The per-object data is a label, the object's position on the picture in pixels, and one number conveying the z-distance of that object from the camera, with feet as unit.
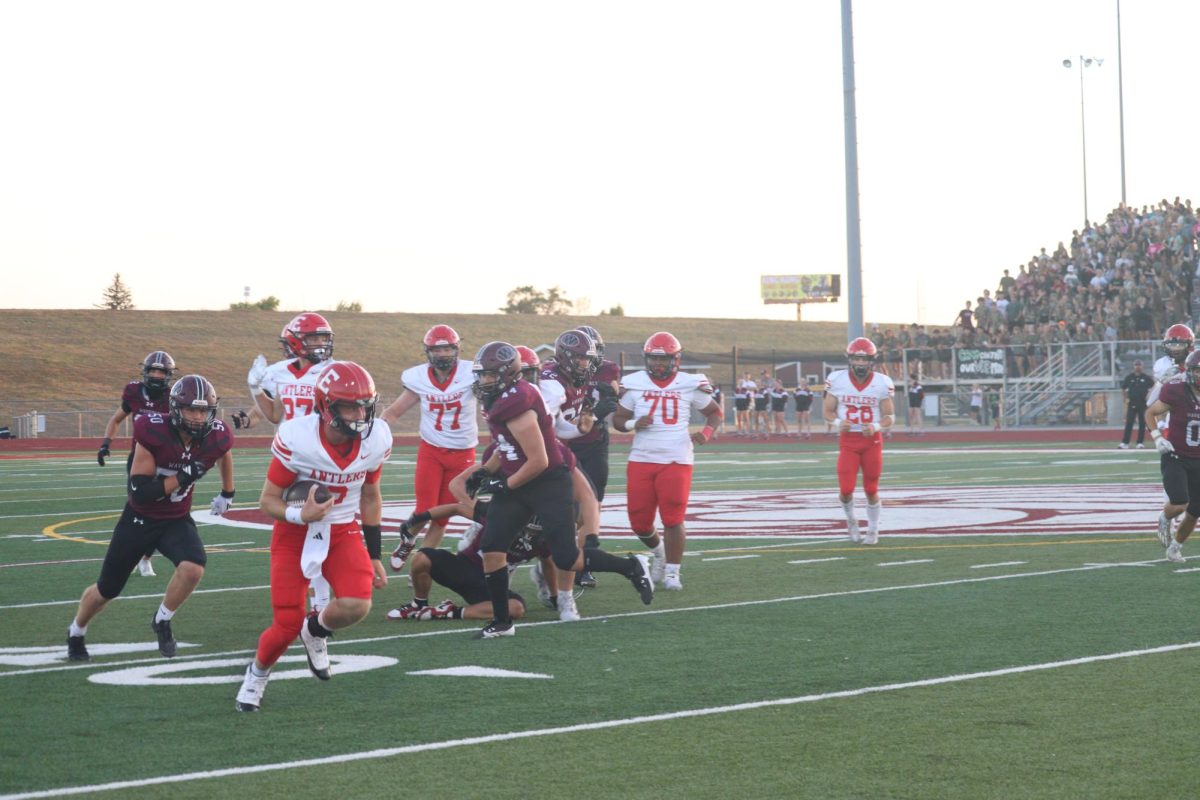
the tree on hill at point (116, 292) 352.08
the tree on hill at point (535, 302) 426.10
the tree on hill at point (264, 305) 344.69
